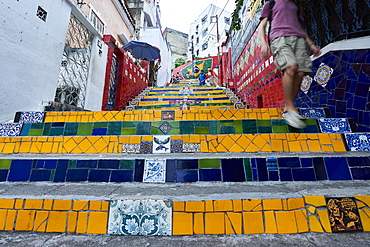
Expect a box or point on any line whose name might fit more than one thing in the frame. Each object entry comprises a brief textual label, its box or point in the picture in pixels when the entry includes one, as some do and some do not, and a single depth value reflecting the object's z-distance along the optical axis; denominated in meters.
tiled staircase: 0.89
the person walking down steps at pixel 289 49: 1.77
